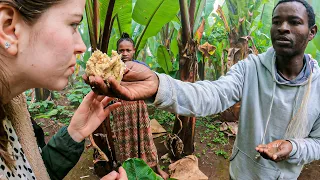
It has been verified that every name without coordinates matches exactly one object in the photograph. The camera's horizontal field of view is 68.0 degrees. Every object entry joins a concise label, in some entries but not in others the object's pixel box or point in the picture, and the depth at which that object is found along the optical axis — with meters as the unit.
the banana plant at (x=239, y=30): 3.42
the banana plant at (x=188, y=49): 2.32
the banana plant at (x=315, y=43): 3.05
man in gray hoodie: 1.15
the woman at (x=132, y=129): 2.42
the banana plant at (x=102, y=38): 2.01
